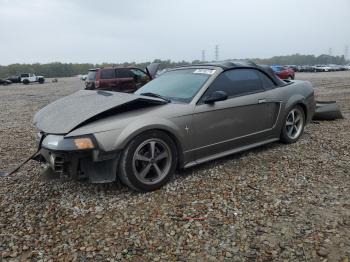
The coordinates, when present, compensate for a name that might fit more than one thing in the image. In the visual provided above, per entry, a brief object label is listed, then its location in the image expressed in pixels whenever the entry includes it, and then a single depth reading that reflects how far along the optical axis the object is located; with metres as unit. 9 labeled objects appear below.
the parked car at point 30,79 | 44.58
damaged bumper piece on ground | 7.33
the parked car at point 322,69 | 53.81
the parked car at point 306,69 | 55.03
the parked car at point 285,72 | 27.75
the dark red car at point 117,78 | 15.29
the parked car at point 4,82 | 43.50
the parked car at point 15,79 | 47.03
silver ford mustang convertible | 3.45
